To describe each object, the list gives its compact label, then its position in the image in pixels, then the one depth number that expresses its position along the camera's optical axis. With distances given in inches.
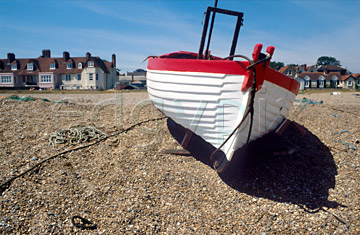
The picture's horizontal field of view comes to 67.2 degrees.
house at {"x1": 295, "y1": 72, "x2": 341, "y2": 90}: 2378.2
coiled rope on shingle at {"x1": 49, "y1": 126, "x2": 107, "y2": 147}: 240.5
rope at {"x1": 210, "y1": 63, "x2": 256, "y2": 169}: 171.9
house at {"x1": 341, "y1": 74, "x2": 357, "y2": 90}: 2285.2
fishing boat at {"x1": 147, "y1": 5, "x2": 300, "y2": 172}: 175.6
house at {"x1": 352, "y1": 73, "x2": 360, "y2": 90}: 2282.1
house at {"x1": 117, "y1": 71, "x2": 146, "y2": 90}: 1977.1
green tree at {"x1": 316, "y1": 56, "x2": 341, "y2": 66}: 4249.5
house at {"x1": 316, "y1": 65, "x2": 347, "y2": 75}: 2721.5
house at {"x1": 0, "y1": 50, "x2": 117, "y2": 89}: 1592.0
